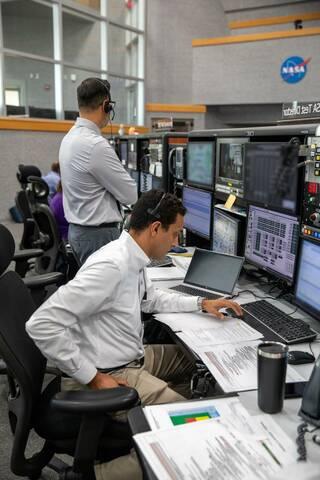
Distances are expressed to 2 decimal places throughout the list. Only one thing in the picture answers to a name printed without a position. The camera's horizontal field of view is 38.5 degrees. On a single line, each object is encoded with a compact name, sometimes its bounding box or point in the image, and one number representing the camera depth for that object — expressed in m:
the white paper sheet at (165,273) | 2.26
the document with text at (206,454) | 0.89
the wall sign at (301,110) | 1.72
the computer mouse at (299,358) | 1.35
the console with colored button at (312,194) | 1.55
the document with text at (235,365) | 1.24
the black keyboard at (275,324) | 1.52
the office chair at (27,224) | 3.69
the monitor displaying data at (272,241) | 1.71
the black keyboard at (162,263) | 2.47
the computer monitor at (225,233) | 2.17
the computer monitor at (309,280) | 1.54
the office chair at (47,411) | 1.19
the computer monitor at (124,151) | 4.65
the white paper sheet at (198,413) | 1.05
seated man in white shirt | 1.26
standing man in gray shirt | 2.50
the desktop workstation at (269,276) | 1.11
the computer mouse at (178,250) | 2.76
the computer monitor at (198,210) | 2.53
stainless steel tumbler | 1.08
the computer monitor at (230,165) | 2.11
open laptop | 1.99
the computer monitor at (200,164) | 2.45
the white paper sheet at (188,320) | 1.65
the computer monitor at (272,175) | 1.67
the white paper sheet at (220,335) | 1.51
